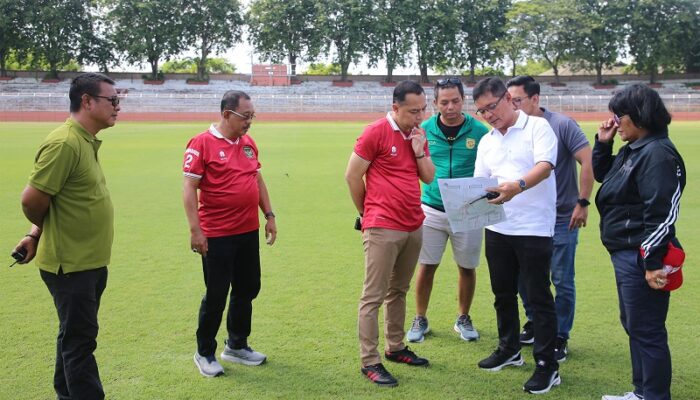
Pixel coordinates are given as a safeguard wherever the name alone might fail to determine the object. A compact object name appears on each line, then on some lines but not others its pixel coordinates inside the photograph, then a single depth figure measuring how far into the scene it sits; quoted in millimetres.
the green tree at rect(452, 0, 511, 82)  59781
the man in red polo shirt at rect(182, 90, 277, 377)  3924
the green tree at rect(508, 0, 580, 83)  56219
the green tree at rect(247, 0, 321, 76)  59375
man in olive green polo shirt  3059
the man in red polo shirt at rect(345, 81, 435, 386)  3891
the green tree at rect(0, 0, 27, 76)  54750
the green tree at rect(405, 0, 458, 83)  58906
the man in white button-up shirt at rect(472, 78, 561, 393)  3730
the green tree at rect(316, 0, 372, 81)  58688
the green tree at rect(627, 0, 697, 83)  57000
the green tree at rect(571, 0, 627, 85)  56875
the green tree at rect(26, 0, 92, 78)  56125
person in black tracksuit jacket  3025
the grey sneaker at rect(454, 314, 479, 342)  4562
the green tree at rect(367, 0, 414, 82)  59375
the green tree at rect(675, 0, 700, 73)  57062
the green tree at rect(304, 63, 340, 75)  70094
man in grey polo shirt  4316
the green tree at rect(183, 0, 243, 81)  58572
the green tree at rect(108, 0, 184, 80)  57406
